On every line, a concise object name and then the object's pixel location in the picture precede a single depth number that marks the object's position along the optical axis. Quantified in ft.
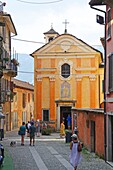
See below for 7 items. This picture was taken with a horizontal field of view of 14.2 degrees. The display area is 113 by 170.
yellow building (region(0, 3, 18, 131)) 129.70
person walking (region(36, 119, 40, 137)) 135.13
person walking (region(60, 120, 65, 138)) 125.63
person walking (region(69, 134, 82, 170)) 50.47
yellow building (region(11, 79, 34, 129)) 174.21
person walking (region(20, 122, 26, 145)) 93.85
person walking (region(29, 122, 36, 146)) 90.89
